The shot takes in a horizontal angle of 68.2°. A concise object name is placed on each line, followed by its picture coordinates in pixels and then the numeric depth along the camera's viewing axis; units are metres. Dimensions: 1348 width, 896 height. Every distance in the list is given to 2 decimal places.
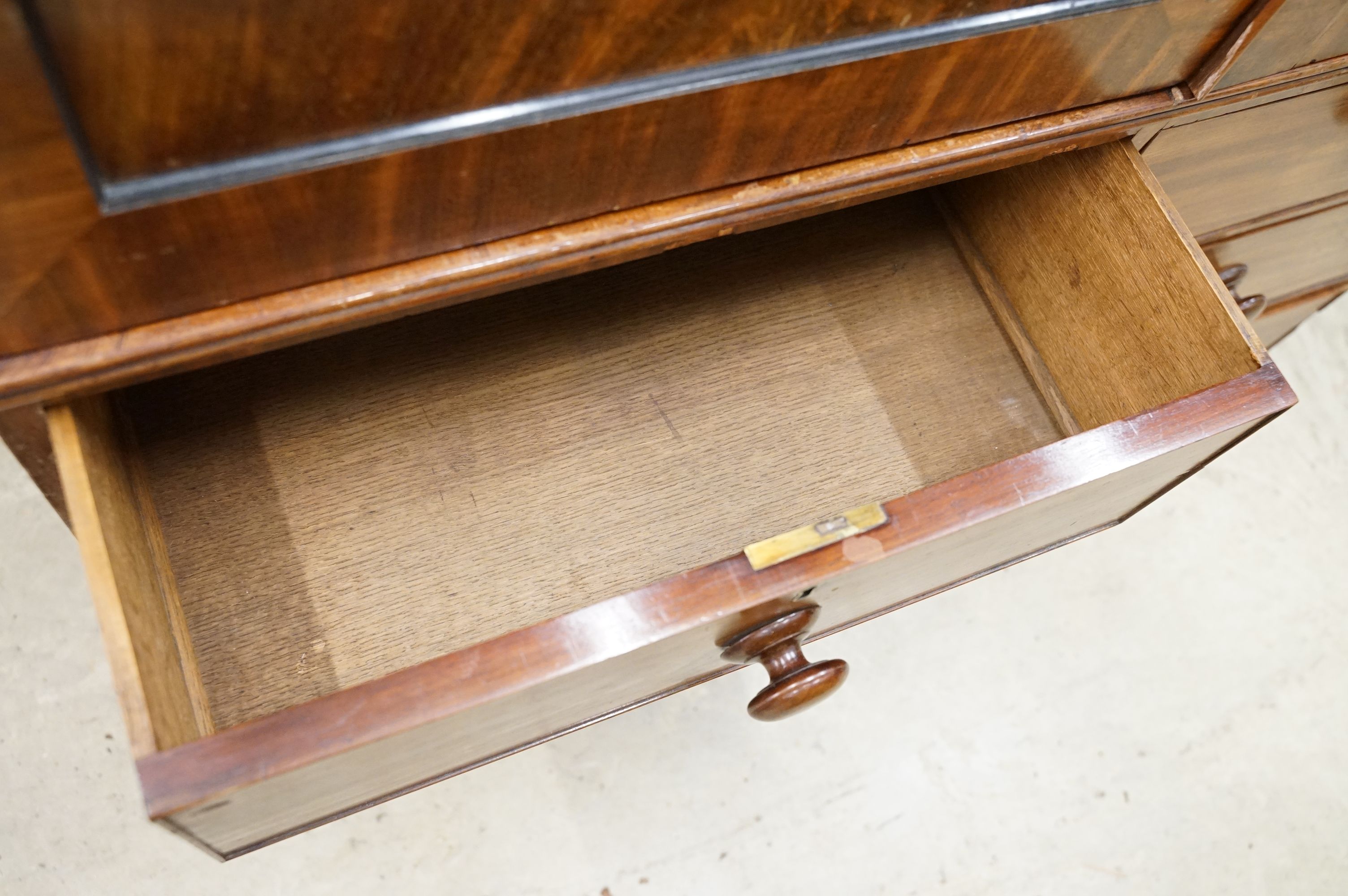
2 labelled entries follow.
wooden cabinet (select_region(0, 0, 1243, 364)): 0.34
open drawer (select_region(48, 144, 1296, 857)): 0.44
